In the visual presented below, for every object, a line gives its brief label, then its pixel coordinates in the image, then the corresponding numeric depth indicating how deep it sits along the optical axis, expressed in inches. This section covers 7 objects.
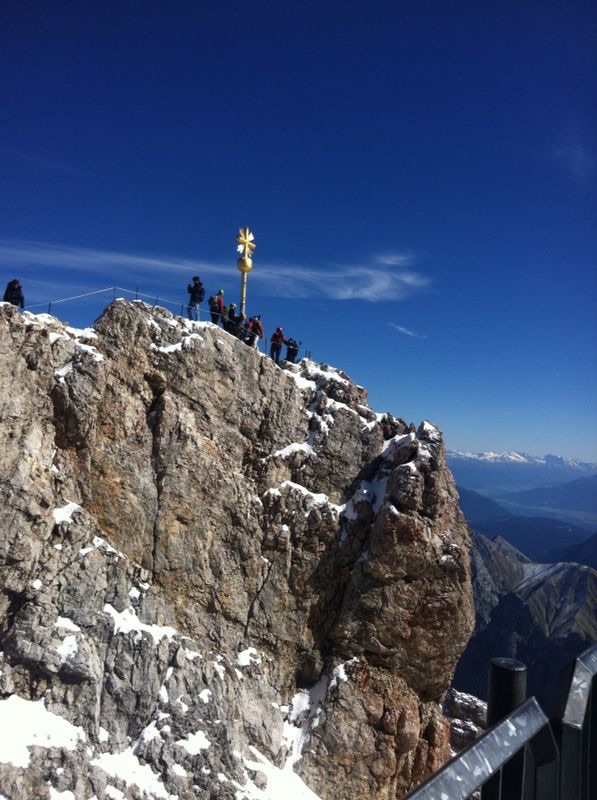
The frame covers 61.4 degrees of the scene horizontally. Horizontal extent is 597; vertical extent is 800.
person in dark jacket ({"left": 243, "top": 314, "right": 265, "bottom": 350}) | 1264.8
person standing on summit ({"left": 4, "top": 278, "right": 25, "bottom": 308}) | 957.9
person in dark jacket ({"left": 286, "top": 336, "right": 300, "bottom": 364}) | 1332.4
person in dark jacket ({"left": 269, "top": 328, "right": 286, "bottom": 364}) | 1314.0
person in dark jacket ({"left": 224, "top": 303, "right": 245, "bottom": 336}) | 1246.3
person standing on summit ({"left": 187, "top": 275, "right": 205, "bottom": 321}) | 1189.3
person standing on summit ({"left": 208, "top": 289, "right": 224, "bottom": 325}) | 1219.2
